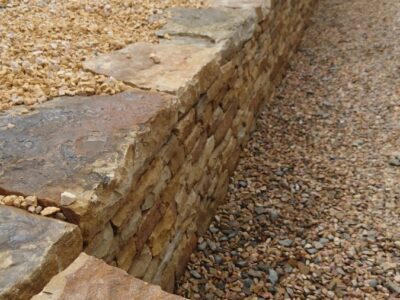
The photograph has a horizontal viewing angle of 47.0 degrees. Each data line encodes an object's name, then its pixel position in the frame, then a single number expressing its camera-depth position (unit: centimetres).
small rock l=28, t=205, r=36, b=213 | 142
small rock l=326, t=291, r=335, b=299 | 234
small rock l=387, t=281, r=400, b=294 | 233
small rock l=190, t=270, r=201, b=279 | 247
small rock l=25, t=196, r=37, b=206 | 143
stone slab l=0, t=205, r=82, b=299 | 118
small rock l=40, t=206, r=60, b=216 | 140
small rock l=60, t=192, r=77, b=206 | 142
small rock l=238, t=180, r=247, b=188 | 317
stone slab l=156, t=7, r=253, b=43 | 287
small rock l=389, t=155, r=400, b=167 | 330
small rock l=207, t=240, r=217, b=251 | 266
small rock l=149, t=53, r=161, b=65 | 246
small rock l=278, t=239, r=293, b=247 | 267
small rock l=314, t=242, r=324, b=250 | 263
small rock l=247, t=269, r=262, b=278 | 248
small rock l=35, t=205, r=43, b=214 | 142
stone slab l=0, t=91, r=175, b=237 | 148
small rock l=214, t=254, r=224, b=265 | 257
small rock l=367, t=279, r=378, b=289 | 237
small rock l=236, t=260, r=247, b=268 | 254
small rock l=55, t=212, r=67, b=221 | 142
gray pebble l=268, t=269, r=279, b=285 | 243
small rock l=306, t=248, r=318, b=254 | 260
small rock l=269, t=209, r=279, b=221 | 287
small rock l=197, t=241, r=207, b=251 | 264
